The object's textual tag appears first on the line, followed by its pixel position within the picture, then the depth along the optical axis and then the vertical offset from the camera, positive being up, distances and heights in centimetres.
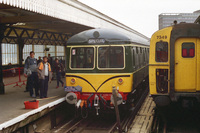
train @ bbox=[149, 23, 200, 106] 801 -17
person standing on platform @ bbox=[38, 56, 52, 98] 1032 -52
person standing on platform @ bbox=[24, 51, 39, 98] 1066 -39
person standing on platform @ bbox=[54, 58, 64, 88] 1367 -45
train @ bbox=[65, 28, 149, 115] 920 -25
